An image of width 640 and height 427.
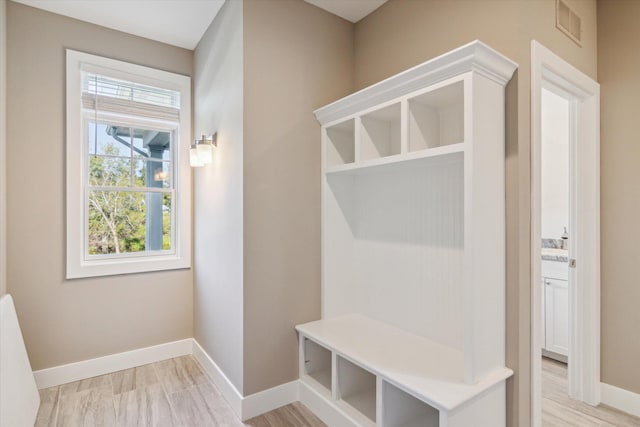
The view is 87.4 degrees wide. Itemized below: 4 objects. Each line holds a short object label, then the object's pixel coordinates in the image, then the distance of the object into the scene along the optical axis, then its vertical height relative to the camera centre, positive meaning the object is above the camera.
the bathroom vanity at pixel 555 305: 2.83 -0.79
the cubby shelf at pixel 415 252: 1.54 -0.23
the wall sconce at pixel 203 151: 2.52 +0.49
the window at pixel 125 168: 2.64 +0.41
